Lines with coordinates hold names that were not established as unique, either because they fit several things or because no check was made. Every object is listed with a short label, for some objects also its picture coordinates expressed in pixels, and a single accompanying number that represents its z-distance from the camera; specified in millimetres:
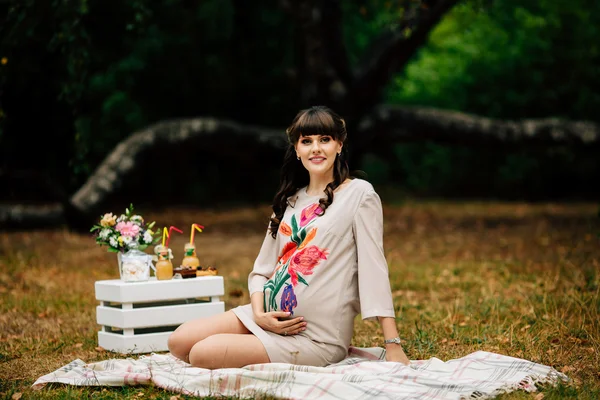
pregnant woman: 4133
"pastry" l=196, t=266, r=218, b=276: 5432
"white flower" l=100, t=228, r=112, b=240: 5203
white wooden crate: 5137
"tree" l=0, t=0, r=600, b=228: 13461
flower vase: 5242
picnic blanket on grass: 3811
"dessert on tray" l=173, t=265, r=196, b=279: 5359
